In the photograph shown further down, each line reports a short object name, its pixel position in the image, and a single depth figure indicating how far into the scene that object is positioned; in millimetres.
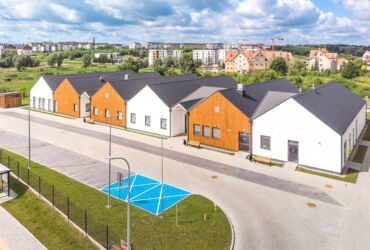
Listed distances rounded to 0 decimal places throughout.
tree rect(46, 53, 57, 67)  146625
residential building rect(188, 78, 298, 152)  31902
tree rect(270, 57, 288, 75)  107338
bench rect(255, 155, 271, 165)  28300
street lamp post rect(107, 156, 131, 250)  14828
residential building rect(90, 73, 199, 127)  43531
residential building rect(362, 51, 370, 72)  143750
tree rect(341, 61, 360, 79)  102438
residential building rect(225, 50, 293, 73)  141250
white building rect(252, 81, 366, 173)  26109
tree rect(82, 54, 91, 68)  148775
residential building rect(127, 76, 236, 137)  38841
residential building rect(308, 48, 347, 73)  145250
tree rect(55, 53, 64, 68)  143875
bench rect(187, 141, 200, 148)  33969
